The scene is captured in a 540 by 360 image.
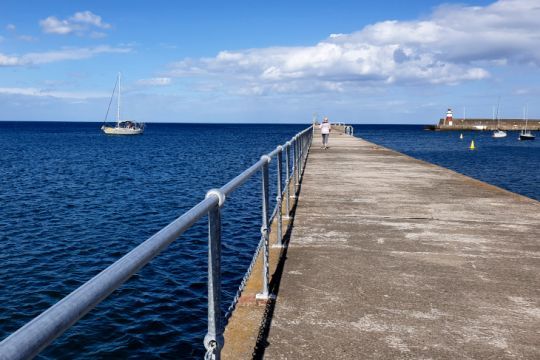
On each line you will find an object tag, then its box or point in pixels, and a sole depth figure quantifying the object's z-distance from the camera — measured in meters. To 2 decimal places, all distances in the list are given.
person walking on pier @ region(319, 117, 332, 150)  24.75
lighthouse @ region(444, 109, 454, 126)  144.07
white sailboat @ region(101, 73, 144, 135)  118.75
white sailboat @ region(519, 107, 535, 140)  106.72
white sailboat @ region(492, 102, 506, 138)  116.00
